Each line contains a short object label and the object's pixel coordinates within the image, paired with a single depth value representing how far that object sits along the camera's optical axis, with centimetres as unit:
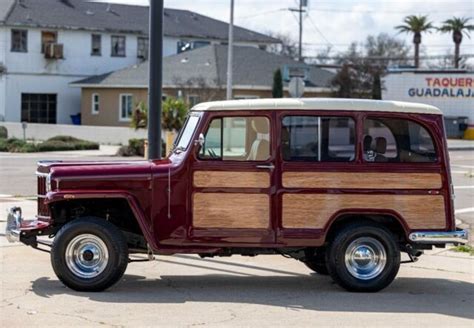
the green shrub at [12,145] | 4031
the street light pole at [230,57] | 3728
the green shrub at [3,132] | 4714
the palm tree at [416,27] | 7712
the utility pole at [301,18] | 7194
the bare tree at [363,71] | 5931
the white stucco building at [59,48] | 5756
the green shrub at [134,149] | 3812
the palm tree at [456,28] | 7675
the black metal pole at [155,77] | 1316
